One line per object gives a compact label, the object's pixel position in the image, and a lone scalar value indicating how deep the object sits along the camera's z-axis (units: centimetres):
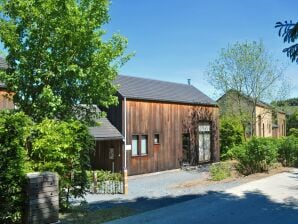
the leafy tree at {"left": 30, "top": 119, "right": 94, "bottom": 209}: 706
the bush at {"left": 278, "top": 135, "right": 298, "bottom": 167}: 1628
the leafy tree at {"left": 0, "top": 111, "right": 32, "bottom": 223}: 611
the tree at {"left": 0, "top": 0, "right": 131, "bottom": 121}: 768
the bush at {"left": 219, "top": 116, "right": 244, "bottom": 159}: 2271
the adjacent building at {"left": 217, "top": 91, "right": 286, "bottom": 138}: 1980
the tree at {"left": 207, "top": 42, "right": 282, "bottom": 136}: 1866
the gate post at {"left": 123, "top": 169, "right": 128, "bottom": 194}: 1077
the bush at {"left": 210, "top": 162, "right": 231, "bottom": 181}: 1276
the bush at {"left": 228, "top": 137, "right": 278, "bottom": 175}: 1373
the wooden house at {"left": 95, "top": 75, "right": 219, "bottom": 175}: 1528
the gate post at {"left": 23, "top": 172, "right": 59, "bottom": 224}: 642
